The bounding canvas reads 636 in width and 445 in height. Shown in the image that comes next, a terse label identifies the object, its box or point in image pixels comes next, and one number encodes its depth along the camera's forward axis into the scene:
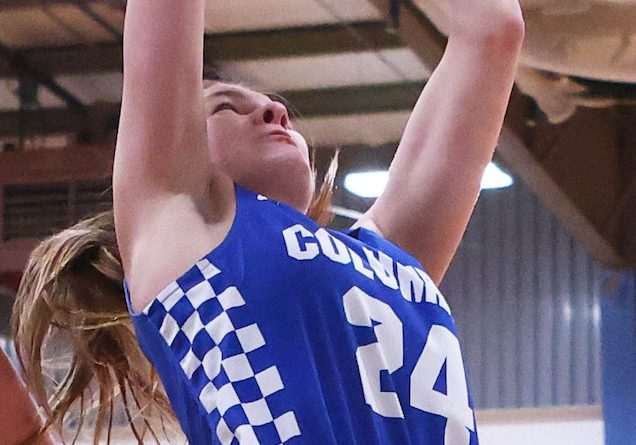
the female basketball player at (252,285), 2.27
